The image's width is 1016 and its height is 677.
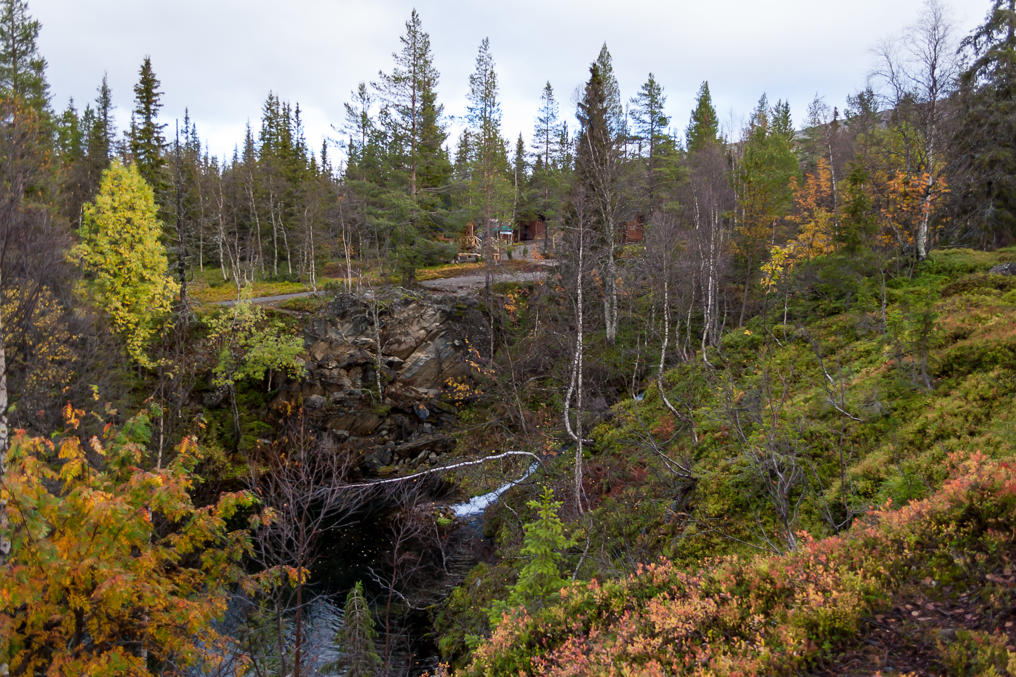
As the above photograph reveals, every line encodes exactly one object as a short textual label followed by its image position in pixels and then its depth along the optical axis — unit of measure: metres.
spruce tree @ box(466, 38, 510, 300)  29.15
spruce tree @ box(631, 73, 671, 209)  35.00
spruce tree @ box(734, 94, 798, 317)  23.11
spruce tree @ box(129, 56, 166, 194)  28.88
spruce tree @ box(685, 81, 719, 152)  37.78
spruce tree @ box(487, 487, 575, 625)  8.31
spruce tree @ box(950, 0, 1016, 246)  20.61
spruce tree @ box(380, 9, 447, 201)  26.89
